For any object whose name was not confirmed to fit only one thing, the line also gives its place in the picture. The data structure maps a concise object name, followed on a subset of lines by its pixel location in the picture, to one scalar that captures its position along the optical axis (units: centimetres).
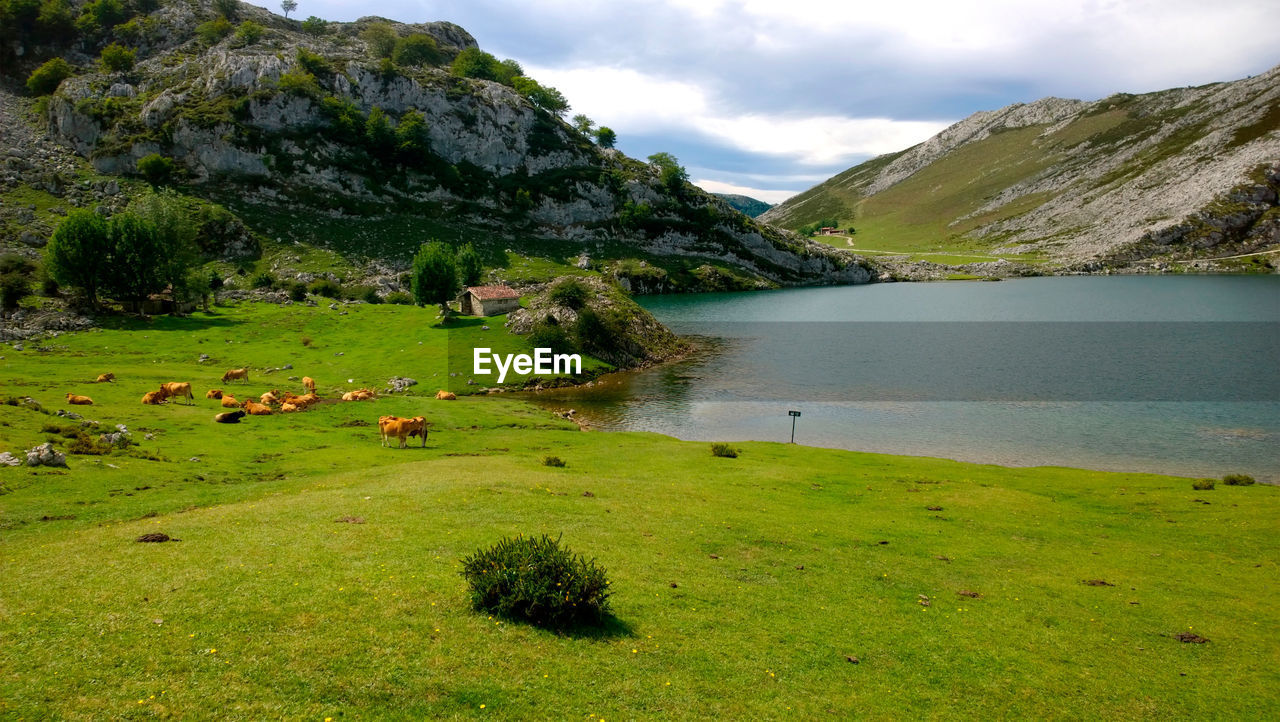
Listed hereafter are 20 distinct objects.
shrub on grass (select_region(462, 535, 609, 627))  1243
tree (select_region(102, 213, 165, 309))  7375
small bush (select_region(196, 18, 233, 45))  18250
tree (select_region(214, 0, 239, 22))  19638
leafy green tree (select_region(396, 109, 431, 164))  17588
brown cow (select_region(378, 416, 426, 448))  3622
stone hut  8831
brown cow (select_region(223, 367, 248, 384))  5262
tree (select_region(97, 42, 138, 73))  16250
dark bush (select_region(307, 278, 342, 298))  10856
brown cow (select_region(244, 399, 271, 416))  3975
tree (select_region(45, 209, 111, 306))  7044
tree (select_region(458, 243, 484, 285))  10950
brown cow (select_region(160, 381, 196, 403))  4106
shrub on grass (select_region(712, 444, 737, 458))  3762
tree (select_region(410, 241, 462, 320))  8419
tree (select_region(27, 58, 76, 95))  15025
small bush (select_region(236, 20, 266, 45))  18212
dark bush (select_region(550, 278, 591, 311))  7969
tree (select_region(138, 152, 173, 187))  13250
